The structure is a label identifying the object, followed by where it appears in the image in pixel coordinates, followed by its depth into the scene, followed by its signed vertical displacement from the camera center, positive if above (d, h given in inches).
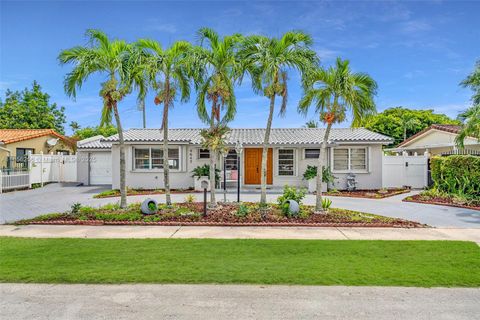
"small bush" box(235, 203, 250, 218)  403.2 -63.9
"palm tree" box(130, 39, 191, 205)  408.5 +120.0
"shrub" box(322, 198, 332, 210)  432.1 -58.1
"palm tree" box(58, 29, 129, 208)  405.7 +126.7
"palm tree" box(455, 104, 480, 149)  477.7 +60.0
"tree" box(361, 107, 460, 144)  1695.4 +223.5
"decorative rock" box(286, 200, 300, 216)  395.4 -57.6
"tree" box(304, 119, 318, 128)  2031.5 +243.5
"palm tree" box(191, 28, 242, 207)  407.2 +122.5
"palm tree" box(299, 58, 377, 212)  399.9 +88.9
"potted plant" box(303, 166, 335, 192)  670.5 -30.4
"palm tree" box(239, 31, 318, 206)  390.9 +128.0
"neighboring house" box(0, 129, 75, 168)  848.5 +58.7
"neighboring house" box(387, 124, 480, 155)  802.8 +61.3
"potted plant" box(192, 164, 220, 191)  671.8 -23.3
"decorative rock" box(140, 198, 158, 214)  407.2 -57.8
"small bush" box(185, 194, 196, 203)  509.1 -61.1
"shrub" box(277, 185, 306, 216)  423.1 -45.6
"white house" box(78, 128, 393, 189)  715.4 +5.3
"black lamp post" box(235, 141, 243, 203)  511.2 +22.7
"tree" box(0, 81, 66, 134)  1342.3 +228.0
